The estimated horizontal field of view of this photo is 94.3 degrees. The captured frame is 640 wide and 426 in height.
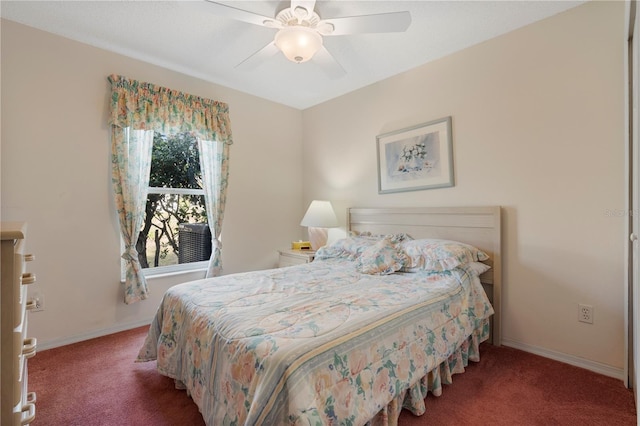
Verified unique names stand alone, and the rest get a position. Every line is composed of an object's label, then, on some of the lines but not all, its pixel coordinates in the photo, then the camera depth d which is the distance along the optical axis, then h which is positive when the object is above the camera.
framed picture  2.73 +0.53
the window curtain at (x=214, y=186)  3.27 +0.29
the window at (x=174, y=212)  3.04 +0.00
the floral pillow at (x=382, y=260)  2.37 -0.39
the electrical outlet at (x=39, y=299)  2.35 -0.69
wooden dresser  0.71 -0.28
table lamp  3.46 -0.08
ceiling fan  1.72 +1.15
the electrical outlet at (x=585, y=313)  2.04 -0.71
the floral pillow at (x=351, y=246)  2.78 -0.33
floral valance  2.68 +1.01
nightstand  3.30 -0.52
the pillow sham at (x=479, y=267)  2.22 -0.43
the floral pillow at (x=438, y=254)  2.16 -0.33
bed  1.13 -0.57
